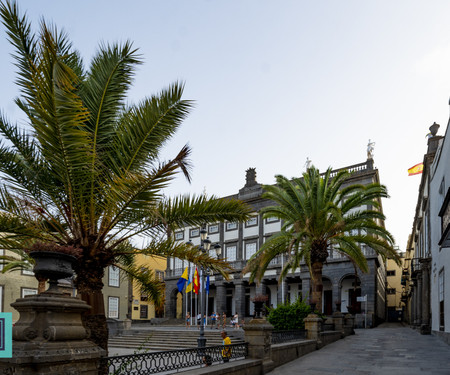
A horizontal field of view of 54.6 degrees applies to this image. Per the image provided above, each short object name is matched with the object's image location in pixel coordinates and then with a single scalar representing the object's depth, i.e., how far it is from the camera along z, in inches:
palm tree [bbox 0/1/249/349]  285.6
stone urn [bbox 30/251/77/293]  230.4
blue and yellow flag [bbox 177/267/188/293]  962.9
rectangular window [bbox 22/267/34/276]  1358.3
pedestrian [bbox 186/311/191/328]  1572.6
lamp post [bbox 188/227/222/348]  677.7
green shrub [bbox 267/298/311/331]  780.8
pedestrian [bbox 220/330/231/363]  430.7
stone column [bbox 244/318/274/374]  479.3
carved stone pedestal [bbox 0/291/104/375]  205.2
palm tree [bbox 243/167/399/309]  835.4
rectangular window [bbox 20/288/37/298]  1347.9
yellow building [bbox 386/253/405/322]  3011.8
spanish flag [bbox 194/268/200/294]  1138.1
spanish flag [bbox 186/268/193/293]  1303.9
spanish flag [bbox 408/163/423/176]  1561.3
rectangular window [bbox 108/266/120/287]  1673.5
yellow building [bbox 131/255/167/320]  2044.5
